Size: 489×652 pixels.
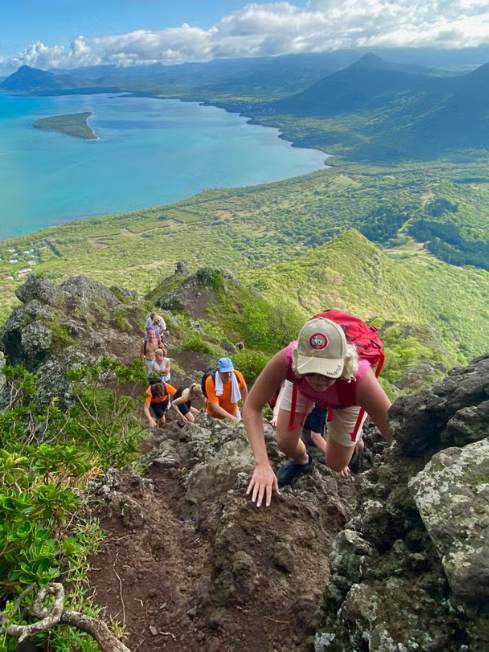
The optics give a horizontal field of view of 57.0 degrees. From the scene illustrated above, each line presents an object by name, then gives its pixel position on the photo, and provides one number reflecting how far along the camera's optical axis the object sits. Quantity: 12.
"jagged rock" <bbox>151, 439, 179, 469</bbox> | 6.41
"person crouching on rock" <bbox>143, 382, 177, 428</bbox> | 9.55
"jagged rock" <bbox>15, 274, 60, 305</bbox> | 15.87
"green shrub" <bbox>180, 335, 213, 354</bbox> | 16.69
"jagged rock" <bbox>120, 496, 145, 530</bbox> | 4.68
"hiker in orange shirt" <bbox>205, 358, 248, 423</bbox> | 8.30
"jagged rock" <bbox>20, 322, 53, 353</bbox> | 12.91
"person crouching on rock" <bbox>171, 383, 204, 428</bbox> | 10.11
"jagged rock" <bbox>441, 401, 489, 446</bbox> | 3.61
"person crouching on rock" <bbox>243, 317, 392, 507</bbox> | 3.49
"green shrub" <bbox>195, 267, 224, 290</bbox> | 26.75
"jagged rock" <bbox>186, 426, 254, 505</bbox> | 5.50
